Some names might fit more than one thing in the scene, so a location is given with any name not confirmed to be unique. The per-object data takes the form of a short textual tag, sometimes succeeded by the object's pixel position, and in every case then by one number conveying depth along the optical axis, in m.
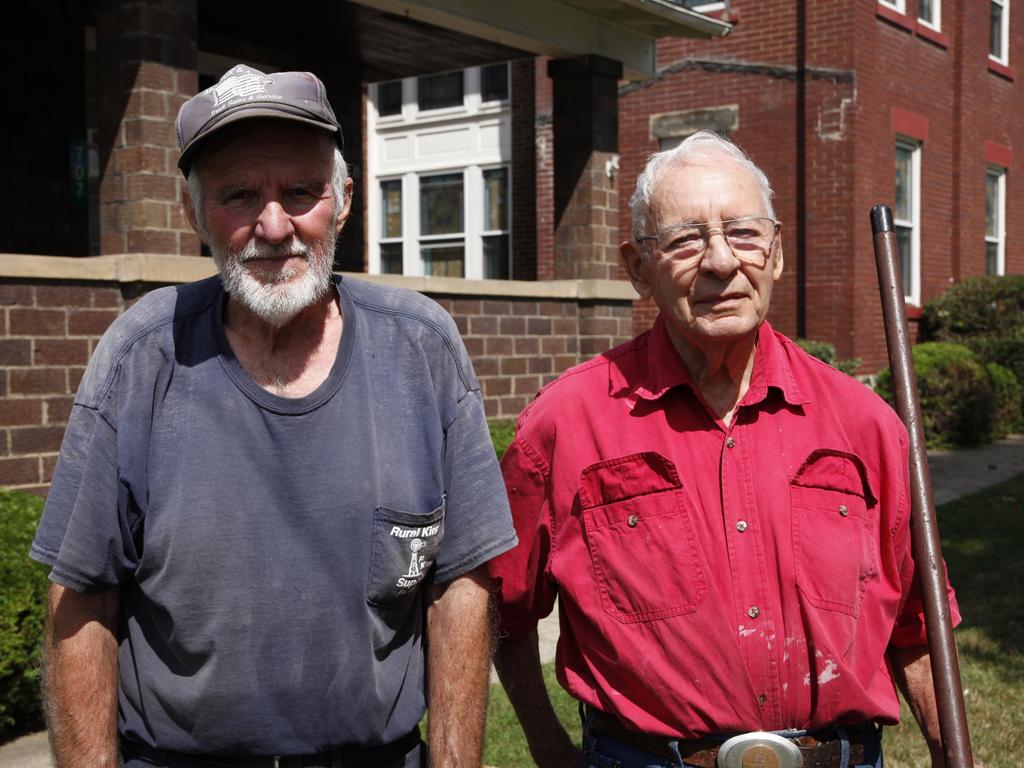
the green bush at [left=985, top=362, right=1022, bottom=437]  15.63
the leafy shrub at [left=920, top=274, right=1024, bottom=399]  16.62
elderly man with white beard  2.17
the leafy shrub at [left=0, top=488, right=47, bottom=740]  4.86
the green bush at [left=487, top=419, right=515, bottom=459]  8.59
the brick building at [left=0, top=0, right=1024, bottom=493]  7.27
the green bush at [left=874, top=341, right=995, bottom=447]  14.57
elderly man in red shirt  2.38
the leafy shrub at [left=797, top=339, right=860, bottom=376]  14.44
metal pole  2.45
